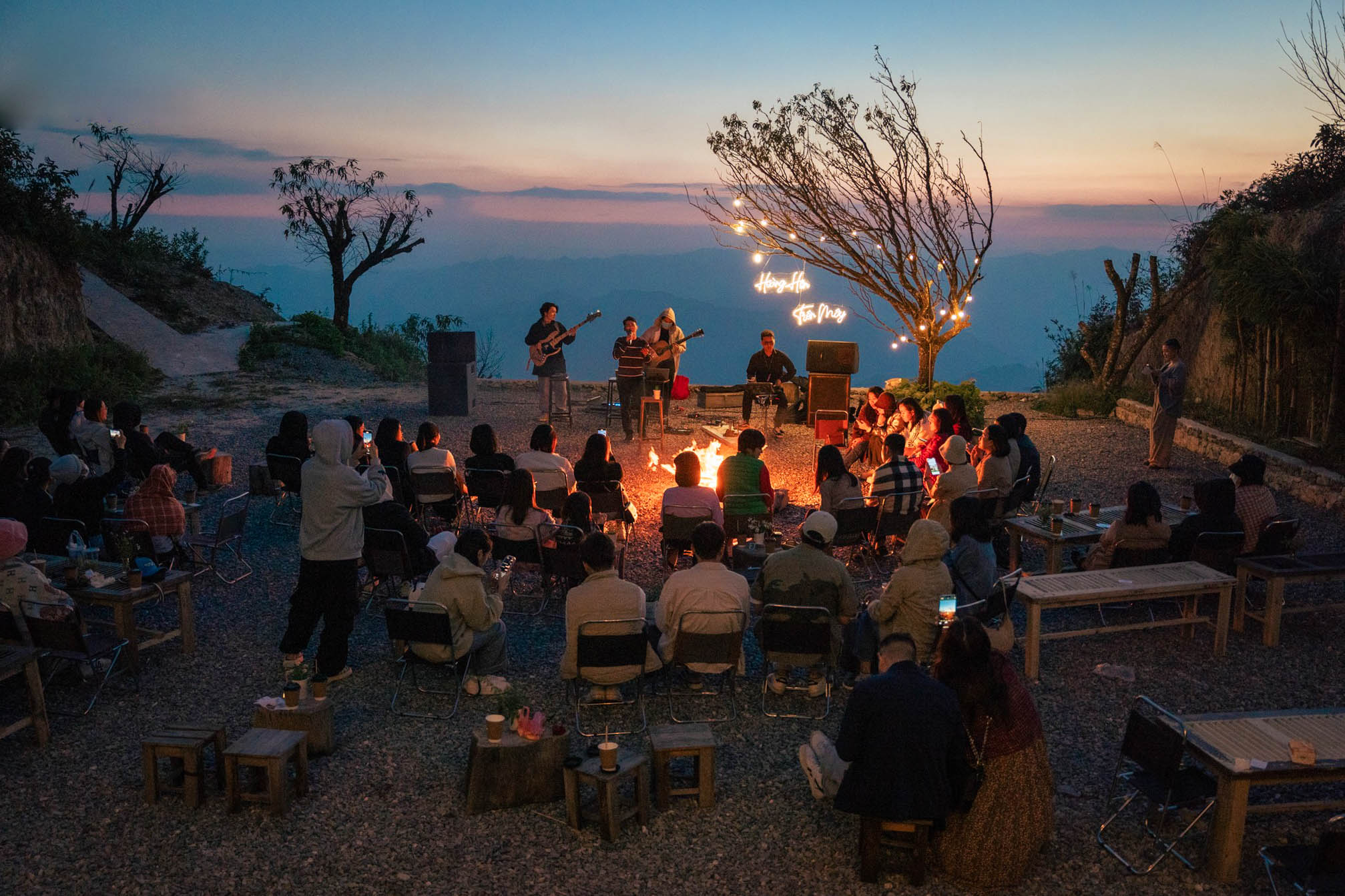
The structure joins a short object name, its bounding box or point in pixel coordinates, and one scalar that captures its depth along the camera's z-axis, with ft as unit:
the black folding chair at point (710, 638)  19.57
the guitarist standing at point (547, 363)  48.83
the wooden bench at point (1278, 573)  23.22
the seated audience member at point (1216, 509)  24.71
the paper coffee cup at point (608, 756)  16.17
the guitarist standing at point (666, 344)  48.83
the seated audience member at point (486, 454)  29.91
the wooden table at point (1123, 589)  22.03
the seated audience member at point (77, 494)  26.66
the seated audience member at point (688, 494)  26.55
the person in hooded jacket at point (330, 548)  20.68
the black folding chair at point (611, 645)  18.90
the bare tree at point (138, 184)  97.45
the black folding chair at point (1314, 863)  12.69
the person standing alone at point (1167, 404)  41.47
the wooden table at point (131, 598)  21.67
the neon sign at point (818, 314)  49.39
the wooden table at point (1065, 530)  26.63
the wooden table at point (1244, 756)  14.90
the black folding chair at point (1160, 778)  15.12
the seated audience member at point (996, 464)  29.78
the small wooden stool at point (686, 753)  16.88
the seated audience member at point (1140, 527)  24.85
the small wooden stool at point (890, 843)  14.92
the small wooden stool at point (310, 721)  18.33
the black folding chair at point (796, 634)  19.67
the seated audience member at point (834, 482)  28.48
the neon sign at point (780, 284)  46.96
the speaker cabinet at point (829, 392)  48.32
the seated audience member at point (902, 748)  14.23
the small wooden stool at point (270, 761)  16.66
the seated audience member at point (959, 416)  33.96
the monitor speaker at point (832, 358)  47.52
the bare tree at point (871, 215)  54.34
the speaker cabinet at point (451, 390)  54.54
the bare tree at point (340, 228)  91.30
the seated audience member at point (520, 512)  25.93
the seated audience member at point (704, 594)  19.75
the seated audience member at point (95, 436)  32.17
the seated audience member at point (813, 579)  20.38
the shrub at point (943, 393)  50.06
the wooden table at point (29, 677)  18.34
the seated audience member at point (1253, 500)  25.18
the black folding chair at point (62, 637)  19.27
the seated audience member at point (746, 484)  27.86
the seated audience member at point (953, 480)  27.99
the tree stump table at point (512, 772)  16.89
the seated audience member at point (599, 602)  19.42
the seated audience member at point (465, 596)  20.20
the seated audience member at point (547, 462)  28.84
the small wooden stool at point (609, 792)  16.06
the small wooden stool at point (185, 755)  16.85
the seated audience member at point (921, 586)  19.38
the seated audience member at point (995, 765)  14.57
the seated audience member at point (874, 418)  38.24
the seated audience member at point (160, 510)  26.03
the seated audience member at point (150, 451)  32.60
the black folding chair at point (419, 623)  19.60
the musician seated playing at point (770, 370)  49.08
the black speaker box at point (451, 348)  53.06
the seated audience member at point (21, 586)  19.81
